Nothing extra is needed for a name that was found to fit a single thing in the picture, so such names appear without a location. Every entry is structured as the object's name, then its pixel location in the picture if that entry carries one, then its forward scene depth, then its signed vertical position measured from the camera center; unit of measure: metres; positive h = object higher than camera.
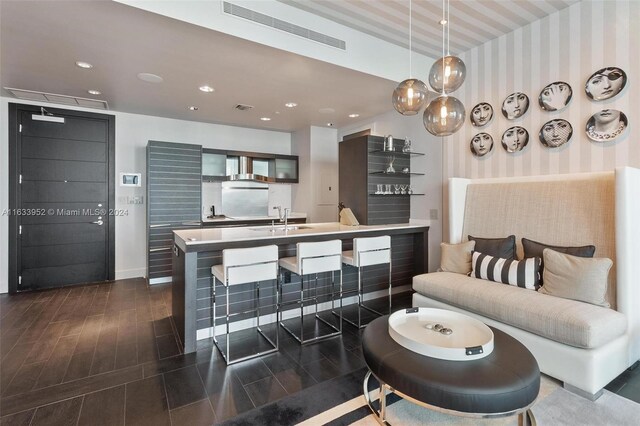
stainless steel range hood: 5.67 +0.78
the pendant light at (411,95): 2.21 +0.86
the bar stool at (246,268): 2.45 -0.46
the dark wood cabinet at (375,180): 4.19 +0.47
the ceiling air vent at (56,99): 3.94 +1.60
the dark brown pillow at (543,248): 2.51 -0.33
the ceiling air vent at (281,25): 2.58 +1.74
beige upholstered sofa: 2.01 -0.67
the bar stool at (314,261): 2.80 -0.47
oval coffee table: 1.30 -0.76
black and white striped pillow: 2.63 -0.54
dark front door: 4.28 +0.23
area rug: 1.74 -1.20
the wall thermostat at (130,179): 4.94 +0.58
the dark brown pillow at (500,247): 3.00 -0.36
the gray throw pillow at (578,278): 2.25 -0.51
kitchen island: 2.61 -0.47
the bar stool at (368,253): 3.13 -0.43
